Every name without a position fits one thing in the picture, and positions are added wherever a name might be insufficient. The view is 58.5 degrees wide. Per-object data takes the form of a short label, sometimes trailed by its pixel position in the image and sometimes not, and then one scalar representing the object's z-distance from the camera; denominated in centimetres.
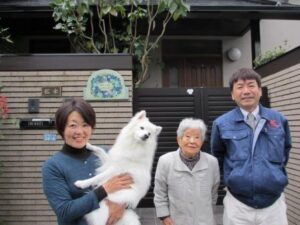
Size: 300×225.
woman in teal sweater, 144
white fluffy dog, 157
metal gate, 430
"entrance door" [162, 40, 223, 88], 663
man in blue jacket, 194
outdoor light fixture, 648
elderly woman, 216
